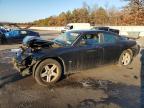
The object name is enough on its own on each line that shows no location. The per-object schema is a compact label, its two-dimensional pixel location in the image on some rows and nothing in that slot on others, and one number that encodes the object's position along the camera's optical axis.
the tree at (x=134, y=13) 24.39
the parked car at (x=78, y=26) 18.38
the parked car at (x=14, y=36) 8.76
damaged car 3.10
